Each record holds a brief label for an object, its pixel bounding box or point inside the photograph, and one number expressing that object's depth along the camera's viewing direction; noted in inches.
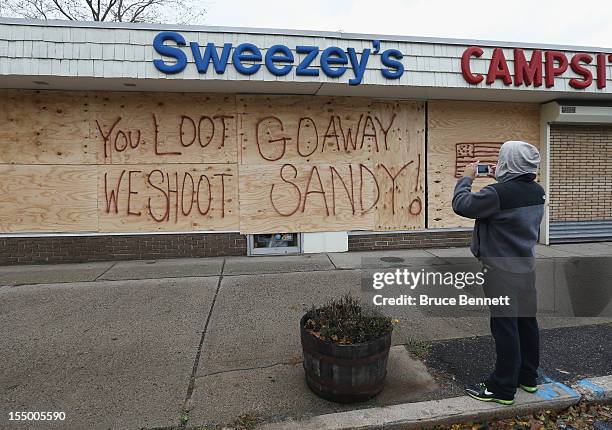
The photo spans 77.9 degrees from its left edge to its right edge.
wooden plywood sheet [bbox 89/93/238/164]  256.4
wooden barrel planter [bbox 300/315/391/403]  99.5
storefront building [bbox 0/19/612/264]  227.3
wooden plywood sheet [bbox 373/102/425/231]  285.3
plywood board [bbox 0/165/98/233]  250.8
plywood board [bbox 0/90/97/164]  248.2
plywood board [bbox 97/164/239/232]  259.6
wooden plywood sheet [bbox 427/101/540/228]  291.0
